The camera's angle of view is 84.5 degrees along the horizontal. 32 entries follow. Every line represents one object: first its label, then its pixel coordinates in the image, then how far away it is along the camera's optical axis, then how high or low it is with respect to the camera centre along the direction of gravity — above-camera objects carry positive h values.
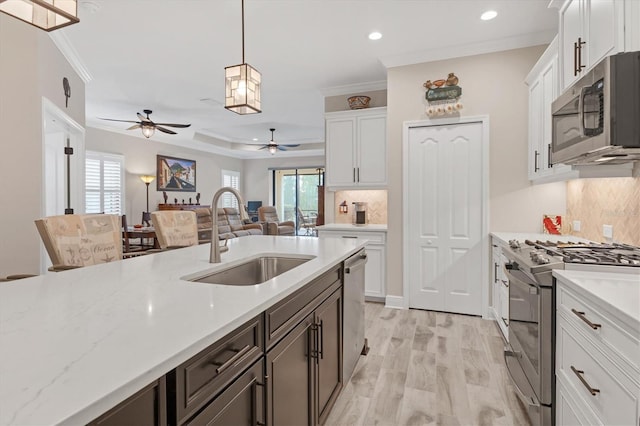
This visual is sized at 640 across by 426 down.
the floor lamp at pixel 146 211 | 7.30 -0.04
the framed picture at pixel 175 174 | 8.34 +0.88
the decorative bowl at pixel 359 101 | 4.59 +1.43
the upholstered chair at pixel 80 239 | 2.01 -0.19
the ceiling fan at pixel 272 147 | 8.02 +1.46
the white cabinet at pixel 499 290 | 2.99 -0.73
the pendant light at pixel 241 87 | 2.55 +0.90
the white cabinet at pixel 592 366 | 1.12 -0.58
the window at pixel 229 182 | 10.69 +0.87
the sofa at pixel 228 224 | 7.09 -0.33
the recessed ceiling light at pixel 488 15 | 3.07 +1.73
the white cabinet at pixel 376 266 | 4.23 -0.68
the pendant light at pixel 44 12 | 1.37 +0.82
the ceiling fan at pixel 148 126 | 5.58 +1.34
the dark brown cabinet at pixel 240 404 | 0.91 -0.55
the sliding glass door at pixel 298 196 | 11.31 +0.45
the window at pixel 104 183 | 6.88 +0.54
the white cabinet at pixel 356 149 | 4.45 +0.80
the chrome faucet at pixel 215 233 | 1.77 -0.12
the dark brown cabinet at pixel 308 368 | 1.27 -0.69
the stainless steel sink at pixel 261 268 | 1.94 -0.34
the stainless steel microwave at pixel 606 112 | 1.54 +0.47
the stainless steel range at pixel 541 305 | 1.76 -0.51
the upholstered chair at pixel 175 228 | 2.94 -0.16
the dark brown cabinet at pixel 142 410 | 0.63 -0.38
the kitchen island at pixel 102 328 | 0.58 -0.29
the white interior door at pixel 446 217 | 3.74 -0.07
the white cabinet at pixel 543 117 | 2.68 +0.83
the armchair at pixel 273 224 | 8.35 -0.34
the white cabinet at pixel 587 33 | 1.71 +0.98
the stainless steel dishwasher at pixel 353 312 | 2.25 -0.71
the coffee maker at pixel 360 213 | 4.70 -0.04
